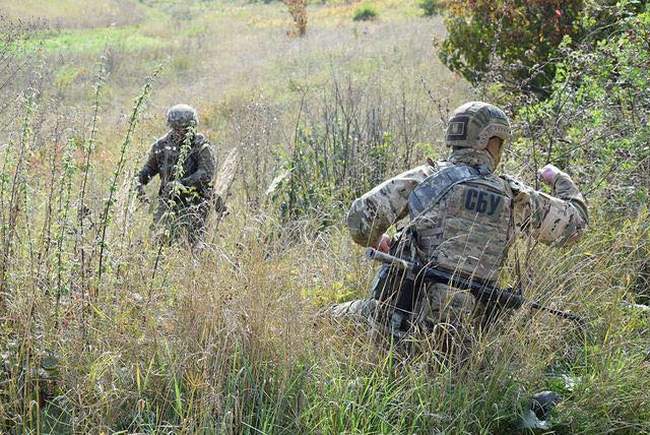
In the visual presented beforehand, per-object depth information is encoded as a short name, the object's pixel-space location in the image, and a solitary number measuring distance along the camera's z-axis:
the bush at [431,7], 26.15
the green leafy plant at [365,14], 29.81
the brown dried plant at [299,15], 25.81
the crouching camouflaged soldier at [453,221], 3.57
